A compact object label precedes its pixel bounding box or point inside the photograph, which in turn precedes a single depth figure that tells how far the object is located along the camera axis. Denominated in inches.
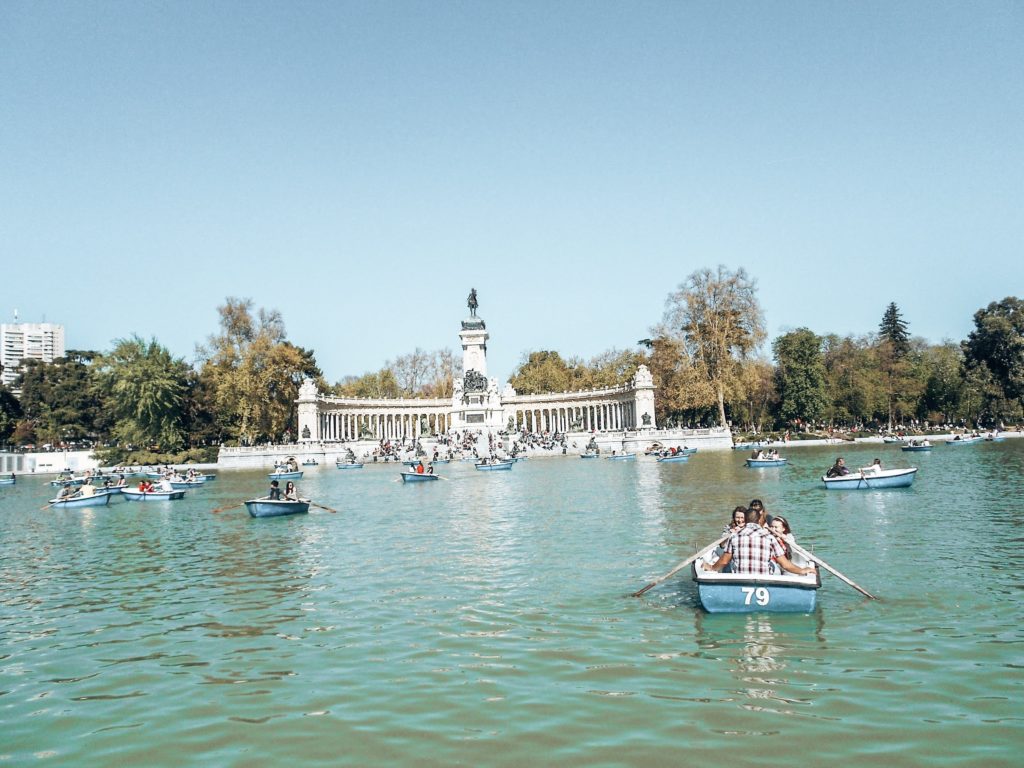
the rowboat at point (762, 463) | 1782.7
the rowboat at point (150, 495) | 1454.2
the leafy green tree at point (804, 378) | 3034.0
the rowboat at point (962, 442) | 2451.2
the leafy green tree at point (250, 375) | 2869.1
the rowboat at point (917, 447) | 2145.7
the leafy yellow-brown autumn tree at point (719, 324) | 2829.7
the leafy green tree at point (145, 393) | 2632.9
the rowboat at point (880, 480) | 1195.9
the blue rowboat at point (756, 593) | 478.9
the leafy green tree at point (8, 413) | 3277.6
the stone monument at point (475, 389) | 3358.8
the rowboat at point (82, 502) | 1350.9
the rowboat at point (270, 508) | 1083.3
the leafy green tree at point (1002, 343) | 2849.4
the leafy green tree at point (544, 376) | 4414.4
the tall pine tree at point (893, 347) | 3309.5
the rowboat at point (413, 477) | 1676.9
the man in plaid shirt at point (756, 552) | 500.1
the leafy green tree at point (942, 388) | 3137.6
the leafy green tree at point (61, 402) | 3272.6
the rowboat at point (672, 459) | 2161.9
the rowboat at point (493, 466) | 2044.8
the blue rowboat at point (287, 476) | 1990.2
